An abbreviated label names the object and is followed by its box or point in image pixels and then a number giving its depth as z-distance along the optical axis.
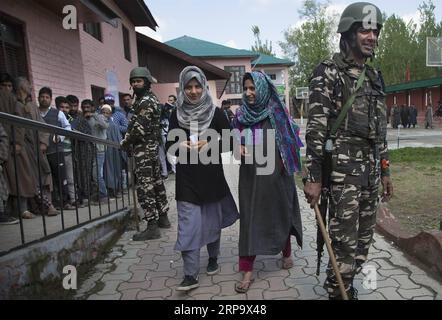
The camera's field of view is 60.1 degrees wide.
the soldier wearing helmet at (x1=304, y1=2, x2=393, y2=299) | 2.44
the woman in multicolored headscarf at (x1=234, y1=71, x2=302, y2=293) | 3.14
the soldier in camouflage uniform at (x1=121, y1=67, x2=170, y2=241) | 4.28
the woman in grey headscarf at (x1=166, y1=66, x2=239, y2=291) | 3.12
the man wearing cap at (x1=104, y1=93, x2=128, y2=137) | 6.80
